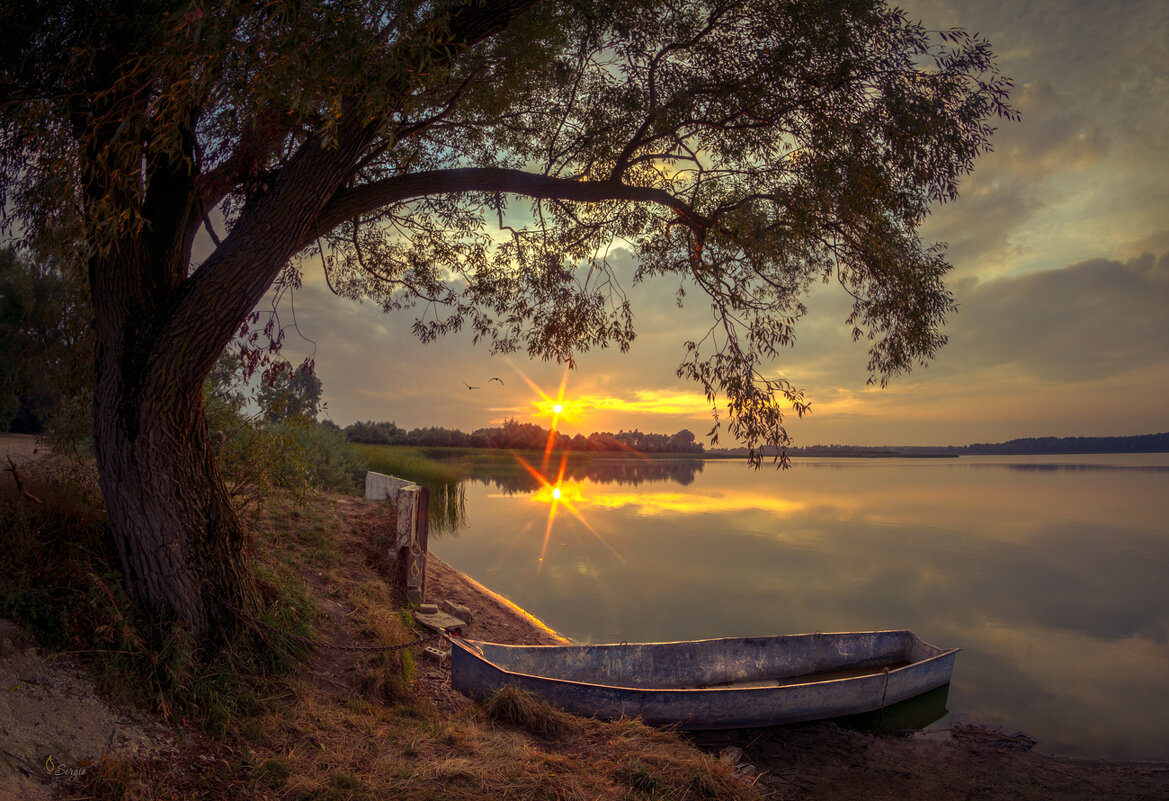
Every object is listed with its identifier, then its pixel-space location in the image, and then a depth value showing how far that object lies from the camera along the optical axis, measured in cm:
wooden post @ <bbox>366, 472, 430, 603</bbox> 896
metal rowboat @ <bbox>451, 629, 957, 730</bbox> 639
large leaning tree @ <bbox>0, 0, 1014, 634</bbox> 440
